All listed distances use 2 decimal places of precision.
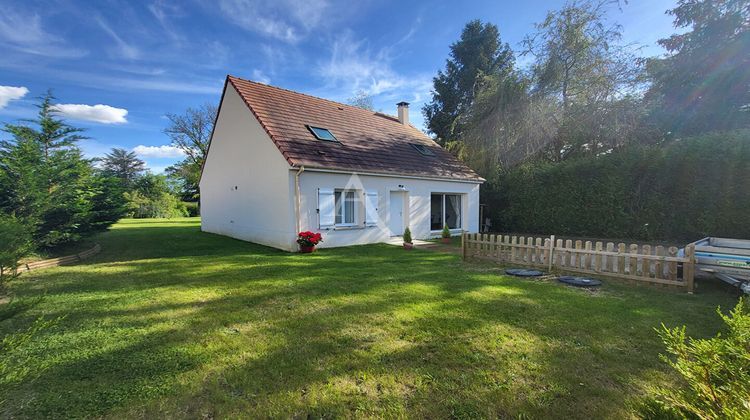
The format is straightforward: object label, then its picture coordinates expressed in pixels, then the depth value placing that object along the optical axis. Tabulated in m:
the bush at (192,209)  39.50
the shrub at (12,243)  3.37
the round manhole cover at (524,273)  6.45
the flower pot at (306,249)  9.73
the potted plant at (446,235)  12.70
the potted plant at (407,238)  10.89
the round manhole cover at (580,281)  5.67
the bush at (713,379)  1.52
